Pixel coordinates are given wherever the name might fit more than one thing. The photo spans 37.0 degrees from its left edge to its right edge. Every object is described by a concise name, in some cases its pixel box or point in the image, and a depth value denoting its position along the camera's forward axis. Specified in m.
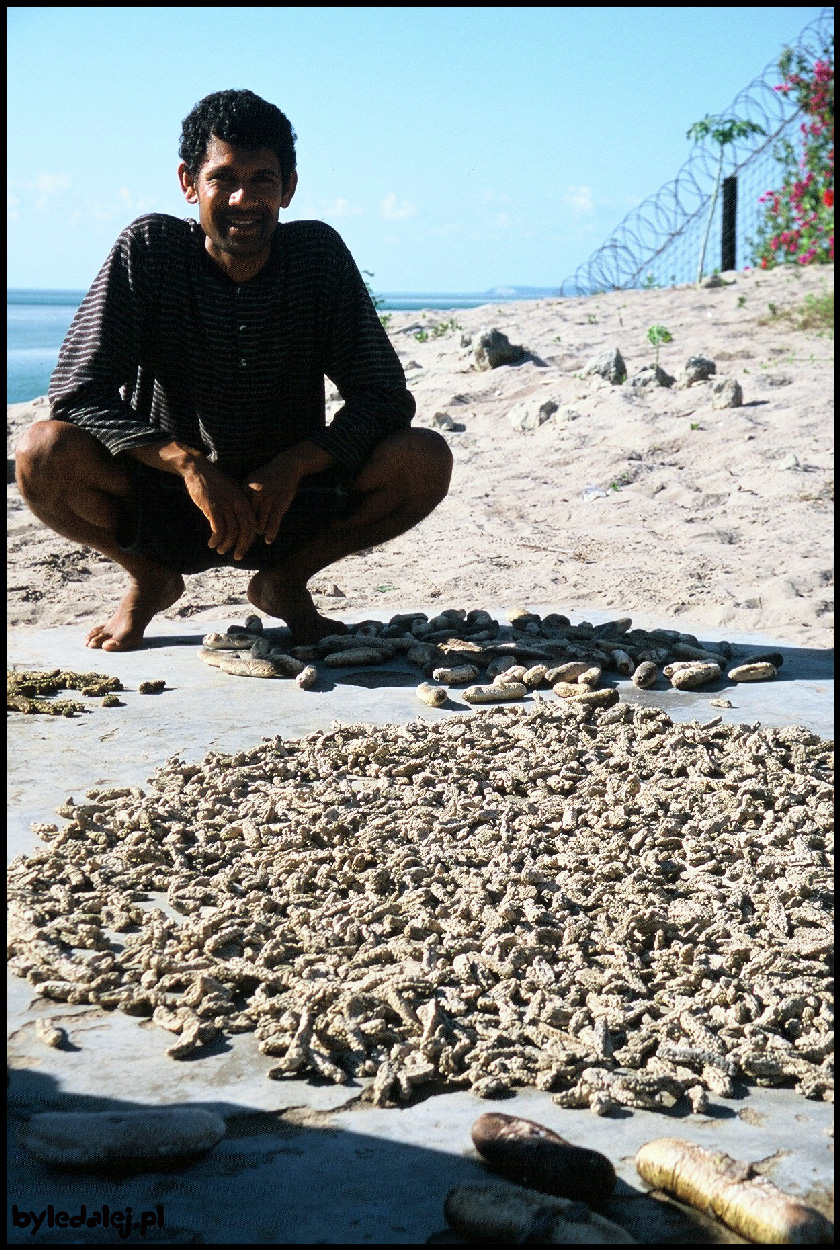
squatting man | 3.45
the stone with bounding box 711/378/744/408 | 6.78
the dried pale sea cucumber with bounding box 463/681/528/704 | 3.39
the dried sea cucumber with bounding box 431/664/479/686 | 3.52
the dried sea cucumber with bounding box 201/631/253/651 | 3.75
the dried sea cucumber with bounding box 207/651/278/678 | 3.56
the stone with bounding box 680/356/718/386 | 7.30
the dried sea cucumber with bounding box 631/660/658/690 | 3.49
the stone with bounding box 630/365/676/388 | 7.37
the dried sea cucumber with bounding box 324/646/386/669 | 3.62
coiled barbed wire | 11.12
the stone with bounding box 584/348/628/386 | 7.51
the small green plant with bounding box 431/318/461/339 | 10.00
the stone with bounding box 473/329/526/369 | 8.29
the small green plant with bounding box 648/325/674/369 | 8.48
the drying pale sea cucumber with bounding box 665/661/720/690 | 3.46
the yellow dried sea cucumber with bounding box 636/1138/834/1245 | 1.24
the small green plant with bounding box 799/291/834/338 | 8.19
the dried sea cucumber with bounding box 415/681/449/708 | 3.35
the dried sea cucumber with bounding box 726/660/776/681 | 3.52
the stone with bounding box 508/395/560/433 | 7.12
